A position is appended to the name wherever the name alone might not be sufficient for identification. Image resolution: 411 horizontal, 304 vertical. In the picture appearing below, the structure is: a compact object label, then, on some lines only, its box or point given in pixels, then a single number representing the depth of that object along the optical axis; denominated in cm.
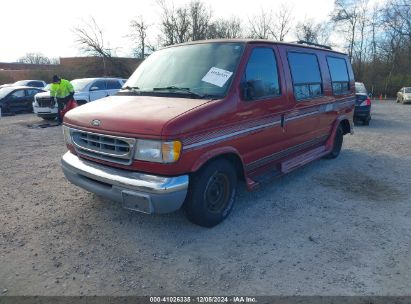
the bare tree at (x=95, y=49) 4038
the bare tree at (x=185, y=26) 4288
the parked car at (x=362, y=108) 1259
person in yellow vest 1170
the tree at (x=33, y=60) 7181
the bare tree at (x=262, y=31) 4685
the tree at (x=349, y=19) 4502
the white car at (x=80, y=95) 1326
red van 332
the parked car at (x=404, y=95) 2648
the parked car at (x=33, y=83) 2475
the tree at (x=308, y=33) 4581
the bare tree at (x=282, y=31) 4785
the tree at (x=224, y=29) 4438
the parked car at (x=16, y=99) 1738
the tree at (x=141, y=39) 4243
